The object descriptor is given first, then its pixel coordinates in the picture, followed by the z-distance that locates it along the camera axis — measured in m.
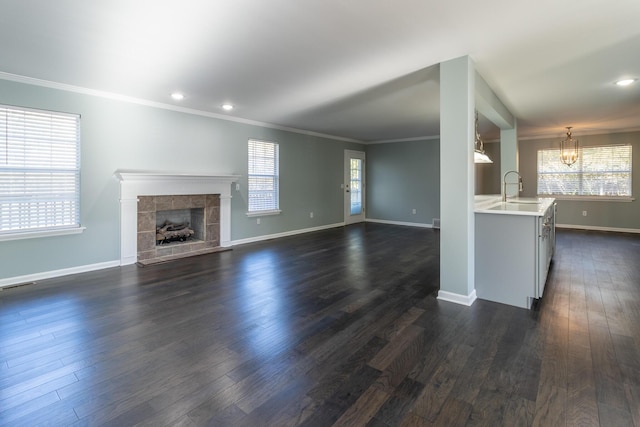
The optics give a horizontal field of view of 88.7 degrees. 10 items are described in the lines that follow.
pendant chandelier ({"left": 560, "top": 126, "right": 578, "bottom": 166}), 7.16
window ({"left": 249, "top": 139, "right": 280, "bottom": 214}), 6.44
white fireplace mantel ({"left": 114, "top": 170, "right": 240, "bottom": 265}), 4.56
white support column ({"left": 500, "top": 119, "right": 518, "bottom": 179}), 5.91
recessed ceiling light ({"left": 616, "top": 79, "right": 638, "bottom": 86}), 3.85
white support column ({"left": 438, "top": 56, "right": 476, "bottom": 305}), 3.08
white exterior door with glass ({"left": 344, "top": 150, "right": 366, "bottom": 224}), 8.83
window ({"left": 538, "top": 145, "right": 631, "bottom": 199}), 7.33
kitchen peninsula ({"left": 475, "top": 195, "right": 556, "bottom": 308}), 3.00
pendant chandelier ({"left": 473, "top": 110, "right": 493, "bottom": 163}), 4.01
